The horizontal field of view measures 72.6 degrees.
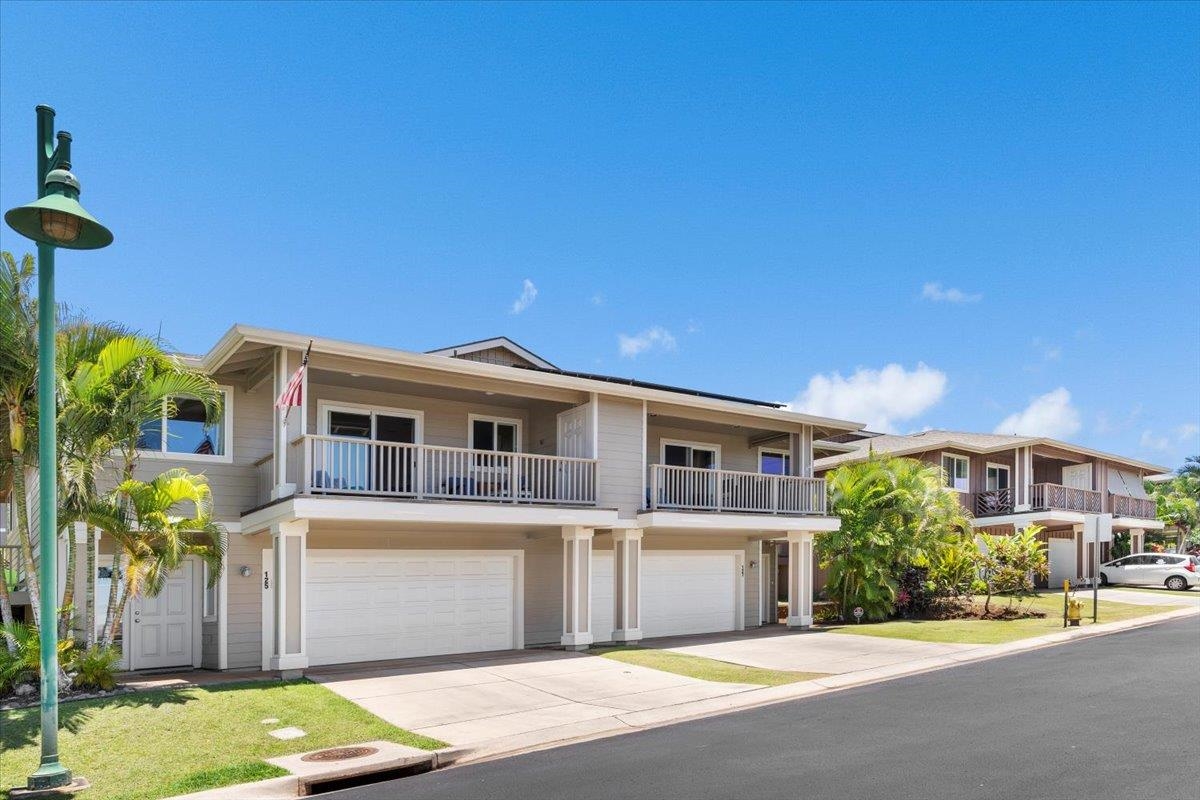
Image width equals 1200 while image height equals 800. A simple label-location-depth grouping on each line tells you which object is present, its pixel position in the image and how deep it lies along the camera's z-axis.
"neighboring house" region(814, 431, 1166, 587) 31.50
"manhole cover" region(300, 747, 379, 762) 8.66
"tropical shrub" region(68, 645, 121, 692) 11.21
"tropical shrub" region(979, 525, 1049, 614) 24.45
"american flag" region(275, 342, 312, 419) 12.78
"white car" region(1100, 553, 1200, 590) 32.16
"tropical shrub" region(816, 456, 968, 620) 21.94
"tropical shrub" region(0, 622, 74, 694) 10.76
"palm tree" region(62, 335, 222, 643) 11.27
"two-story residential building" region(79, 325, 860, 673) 14.45
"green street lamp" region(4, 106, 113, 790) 7.36
